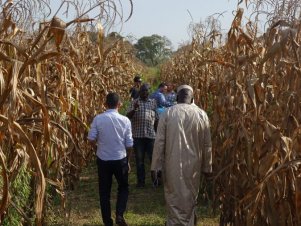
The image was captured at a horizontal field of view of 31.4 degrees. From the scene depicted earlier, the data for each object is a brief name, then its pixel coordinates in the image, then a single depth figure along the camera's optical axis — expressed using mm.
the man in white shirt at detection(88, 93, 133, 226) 5598
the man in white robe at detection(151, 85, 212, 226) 4746
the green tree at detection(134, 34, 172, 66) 50897
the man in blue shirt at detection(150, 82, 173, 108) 9250
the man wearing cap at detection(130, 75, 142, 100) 10280
